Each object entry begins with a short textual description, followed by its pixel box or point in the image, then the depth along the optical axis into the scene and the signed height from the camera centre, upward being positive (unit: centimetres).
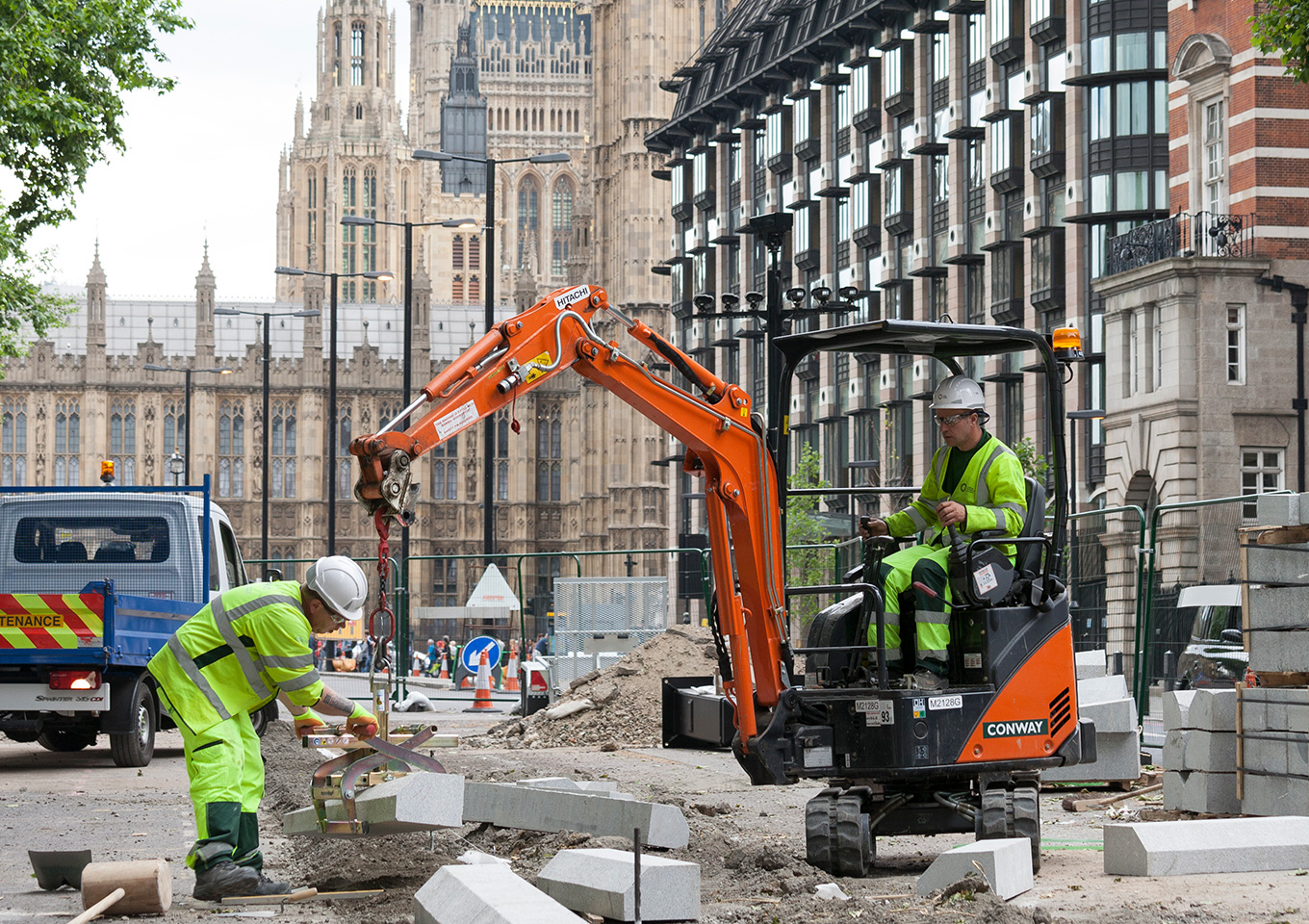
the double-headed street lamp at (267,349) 5302 +528
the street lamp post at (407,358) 2841 +354
